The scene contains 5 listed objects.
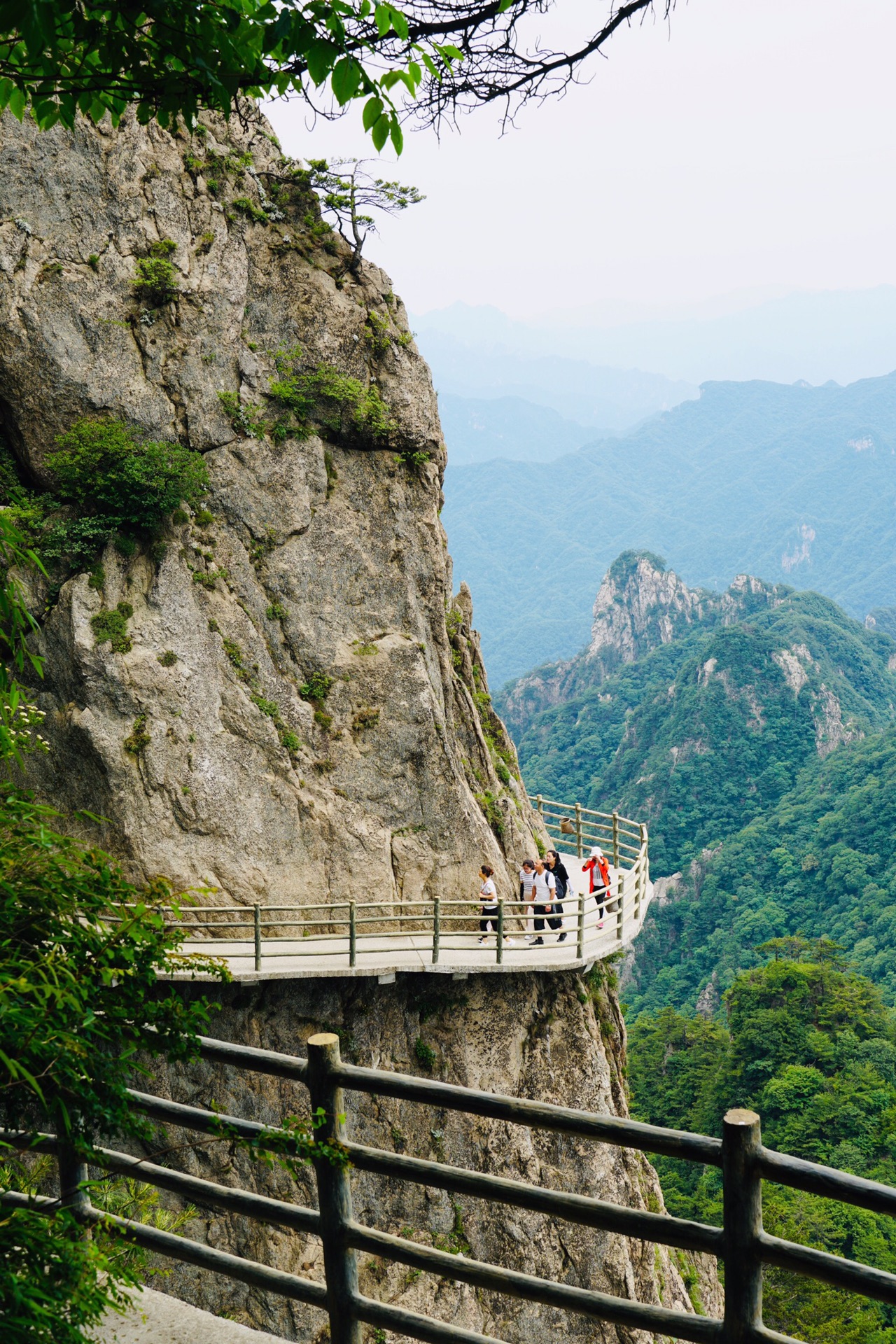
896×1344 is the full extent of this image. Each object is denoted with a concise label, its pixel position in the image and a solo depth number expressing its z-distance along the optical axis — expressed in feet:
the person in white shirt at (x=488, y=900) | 56.08
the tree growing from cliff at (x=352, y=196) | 70.03
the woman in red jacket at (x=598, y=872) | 65.51
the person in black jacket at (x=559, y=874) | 62.39
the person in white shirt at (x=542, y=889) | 61.52
